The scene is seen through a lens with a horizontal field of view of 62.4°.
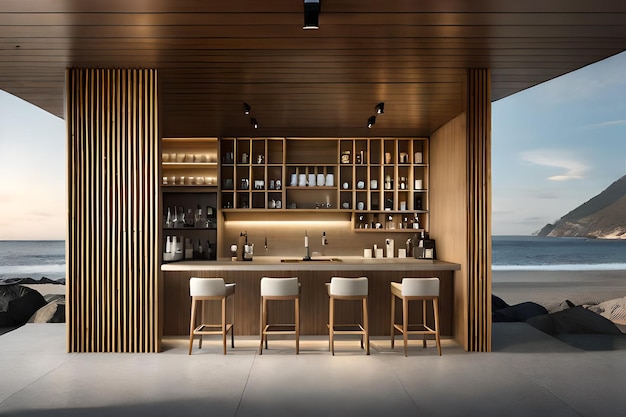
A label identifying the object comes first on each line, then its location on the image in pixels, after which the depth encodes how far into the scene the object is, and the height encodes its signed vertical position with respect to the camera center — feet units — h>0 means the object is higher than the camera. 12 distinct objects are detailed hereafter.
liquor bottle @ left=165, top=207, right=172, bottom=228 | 27.84 -0.08
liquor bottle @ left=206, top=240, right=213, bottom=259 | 28.43 -1.79
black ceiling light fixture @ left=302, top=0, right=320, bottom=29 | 11.85 +4.78
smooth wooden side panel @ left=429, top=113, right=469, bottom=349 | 19.21 +0.71
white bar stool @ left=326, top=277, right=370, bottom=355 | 18.56 -2.69
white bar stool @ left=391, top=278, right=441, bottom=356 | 18.45 -2.61
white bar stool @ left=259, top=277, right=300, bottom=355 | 18.62 -2.59
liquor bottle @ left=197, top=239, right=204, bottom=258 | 28.45 -1.82
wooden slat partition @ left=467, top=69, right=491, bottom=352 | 18.66 -0.26
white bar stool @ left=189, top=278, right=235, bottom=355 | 18.37 -2.61
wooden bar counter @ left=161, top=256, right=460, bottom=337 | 21.21 -3.33
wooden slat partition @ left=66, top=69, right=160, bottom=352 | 18.33 +0.27
